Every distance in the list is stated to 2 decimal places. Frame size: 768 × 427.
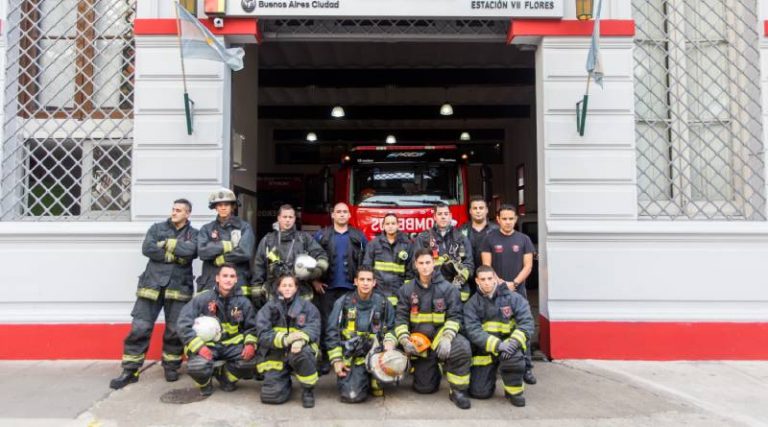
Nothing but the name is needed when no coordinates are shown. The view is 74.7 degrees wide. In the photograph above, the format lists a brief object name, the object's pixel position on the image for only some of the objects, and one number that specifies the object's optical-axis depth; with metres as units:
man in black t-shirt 5.45
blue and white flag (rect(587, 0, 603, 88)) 5.58
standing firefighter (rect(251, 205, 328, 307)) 5.30
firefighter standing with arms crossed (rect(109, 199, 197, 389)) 5.12
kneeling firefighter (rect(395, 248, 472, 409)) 4.81
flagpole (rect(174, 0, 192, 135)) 5.70
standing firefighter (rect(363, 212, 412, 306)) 5.40
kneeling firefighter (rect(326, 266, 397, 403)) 4.71
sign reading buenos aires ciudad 6.06
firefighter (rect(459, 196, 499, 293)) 5.64
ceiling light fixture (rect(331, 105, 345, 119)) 14.39
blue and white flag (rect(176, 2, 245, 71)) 5.48
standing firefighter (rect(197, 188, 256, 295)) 5.17
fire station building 5.95
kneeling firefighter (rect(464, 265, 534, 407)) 4.69
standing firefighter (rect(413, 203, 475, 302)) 5.36
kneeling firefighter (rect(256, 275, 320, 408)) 4.61
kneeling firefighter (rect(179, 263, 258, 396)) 4.81
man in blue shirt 5.62
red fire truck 7.52
